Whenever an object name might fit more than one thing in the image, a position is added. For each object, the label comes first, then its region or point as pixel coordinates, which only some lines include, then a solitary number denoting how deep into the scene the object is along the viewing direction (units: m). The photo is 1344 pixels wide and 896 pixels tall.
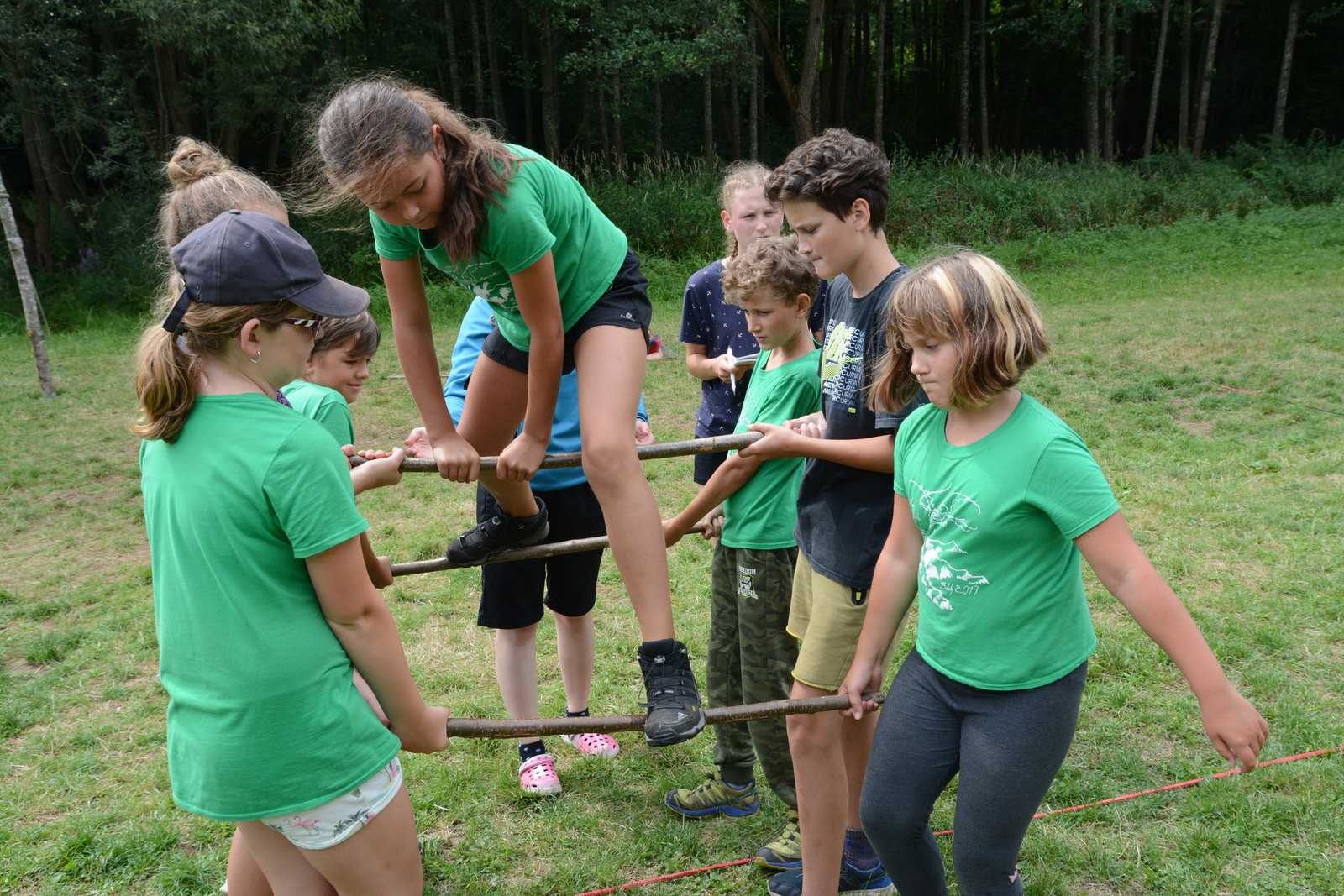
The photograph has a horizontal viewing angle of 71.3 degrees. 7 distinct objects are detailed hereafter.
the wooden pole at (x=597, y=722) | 2.24
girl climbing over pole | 2.08
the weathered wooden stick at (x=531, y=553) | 2.83
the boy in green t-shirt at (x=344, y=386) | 2.49
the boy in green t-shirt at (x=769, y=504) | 2.67
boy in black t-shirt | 2.31
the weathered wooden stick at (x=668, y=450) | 2.49
